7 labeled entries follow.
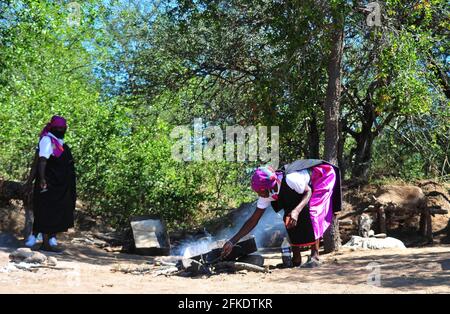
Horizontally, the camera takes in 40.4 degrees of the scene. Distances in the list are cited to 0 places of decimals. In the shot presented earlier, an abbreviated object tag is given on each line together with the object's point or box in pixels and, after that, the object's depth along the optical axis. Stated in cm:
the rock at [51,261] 645
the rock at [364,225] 1020
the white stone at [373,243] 912
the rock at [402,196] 1092
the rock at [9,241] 894
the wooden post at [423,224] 1077
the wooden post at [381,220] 1064
